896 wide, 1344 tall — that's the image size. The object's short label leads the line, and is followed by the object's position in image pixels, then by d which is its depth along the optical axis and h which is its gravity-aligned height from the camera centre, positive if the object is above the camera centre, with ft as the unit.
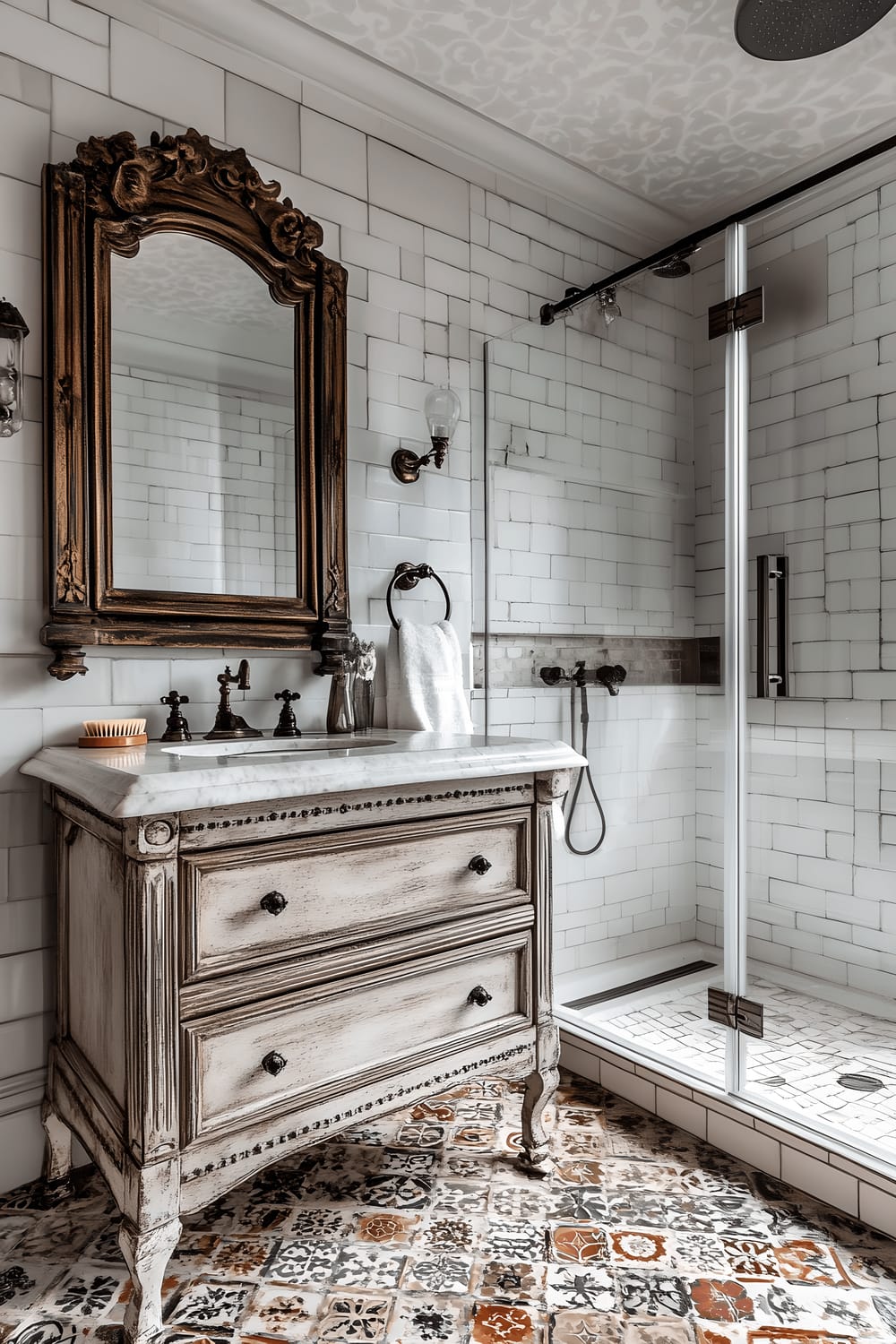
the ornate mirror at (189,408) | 5.63 +1.88
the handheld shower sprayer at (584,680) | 7.34 -0.21
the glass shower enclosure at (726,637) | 5.57 +0.15
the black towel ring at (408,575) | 7.50 +0.75
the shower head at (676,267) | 6.68 +3.23
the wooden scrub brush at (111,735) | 5.28 -0.50
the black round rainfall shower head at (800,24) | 6.01 +4.79
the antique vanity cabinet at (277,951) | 4.06 -1.69
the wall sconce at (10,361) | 5.12 +1.86
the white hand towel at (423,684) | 7.01 -0.23
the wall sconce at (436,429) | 7.43 +2.07
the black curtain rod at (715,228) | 5.50 +3.33
